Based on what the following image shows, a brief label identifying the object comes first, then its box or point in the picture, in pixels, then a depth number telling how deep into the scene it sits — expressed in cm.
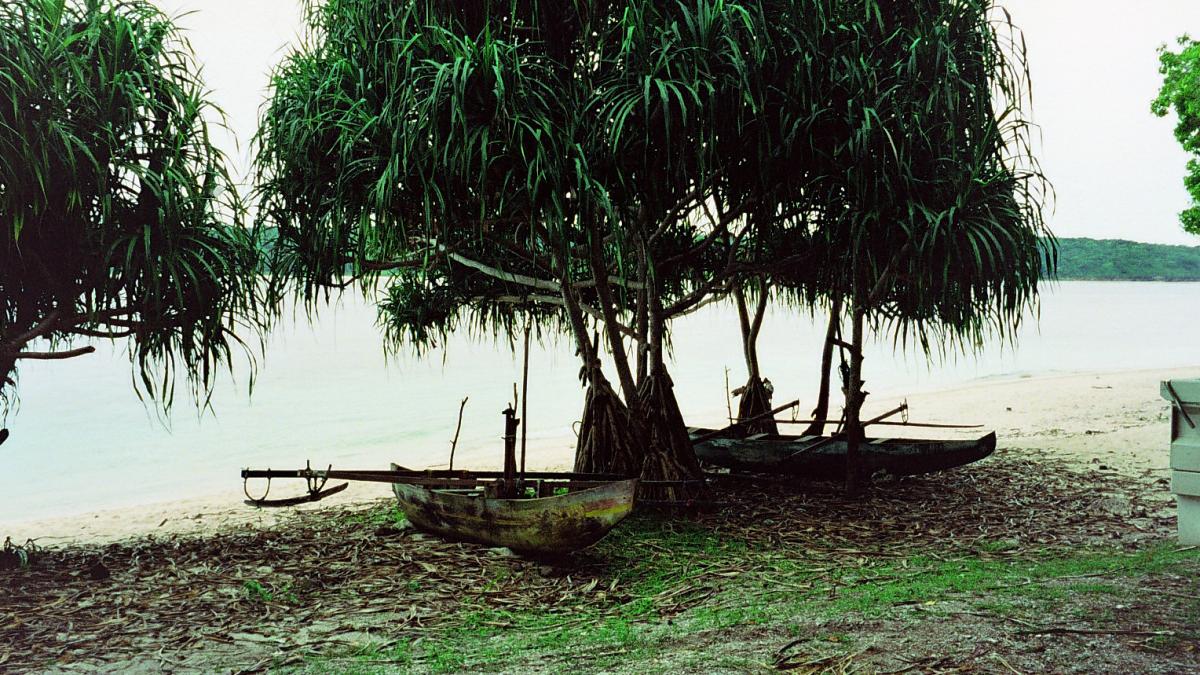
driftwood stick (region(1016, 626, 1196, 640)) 279
